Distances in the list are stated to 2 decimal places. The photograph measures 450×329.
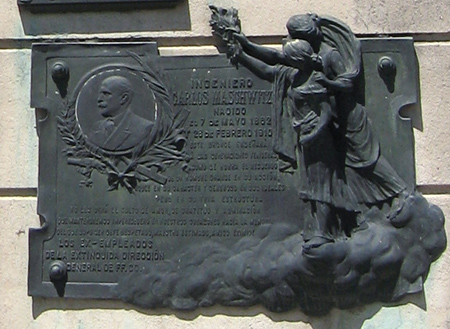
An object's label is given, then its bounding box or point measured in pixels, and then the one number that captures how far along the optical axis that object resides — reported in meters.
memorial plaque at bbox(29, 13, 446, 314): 4.32
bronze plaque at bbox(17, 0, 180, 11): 4.68
